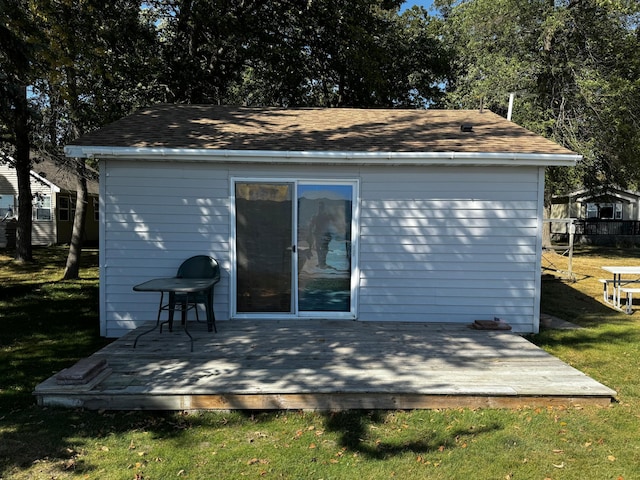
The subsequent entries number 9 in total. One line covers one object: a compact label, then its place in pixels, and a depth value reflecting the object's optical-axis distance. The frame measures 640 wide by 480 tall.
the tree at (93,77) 8.12
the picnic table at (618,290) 7.74
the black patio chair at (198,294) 5.48
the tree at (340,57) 12.09
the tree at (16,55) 5.72
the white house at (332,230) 5.86
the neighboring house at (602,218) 25.92
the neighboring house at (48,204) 20.06
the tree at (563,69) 14.18
